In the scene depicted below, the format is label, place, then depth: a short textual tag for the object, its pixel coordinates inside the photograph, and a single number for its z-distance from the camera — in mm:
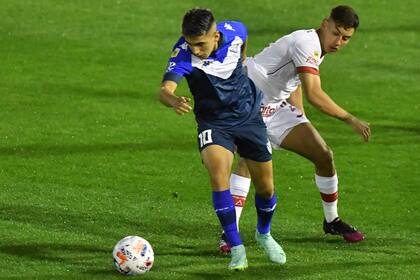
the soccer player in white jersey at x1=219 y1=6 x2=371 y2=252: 21672
